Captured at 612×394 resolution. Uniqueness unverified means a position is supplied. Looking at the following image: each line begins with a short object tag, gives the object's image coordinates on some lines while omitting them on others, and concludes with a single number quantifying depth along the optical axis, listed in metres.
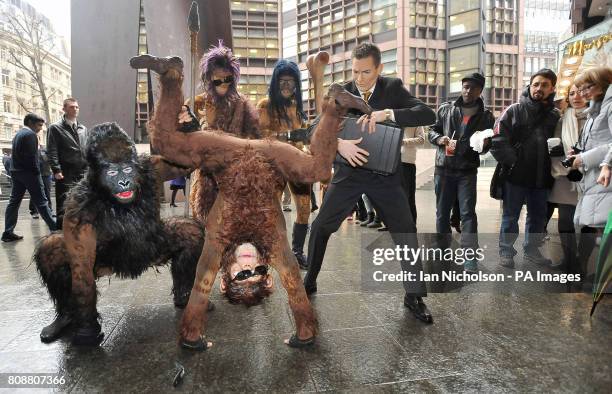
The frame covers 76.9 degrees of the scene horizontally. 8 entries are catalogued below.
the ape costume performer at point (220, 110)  2.92
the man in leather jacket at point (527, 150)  3.87
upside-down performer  1.97
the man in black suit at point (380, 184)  2.70
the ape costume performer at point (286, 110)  3.67
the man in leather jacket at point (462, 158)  4.02
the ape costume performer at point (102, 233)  2.31
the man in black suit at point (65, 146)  5.68
